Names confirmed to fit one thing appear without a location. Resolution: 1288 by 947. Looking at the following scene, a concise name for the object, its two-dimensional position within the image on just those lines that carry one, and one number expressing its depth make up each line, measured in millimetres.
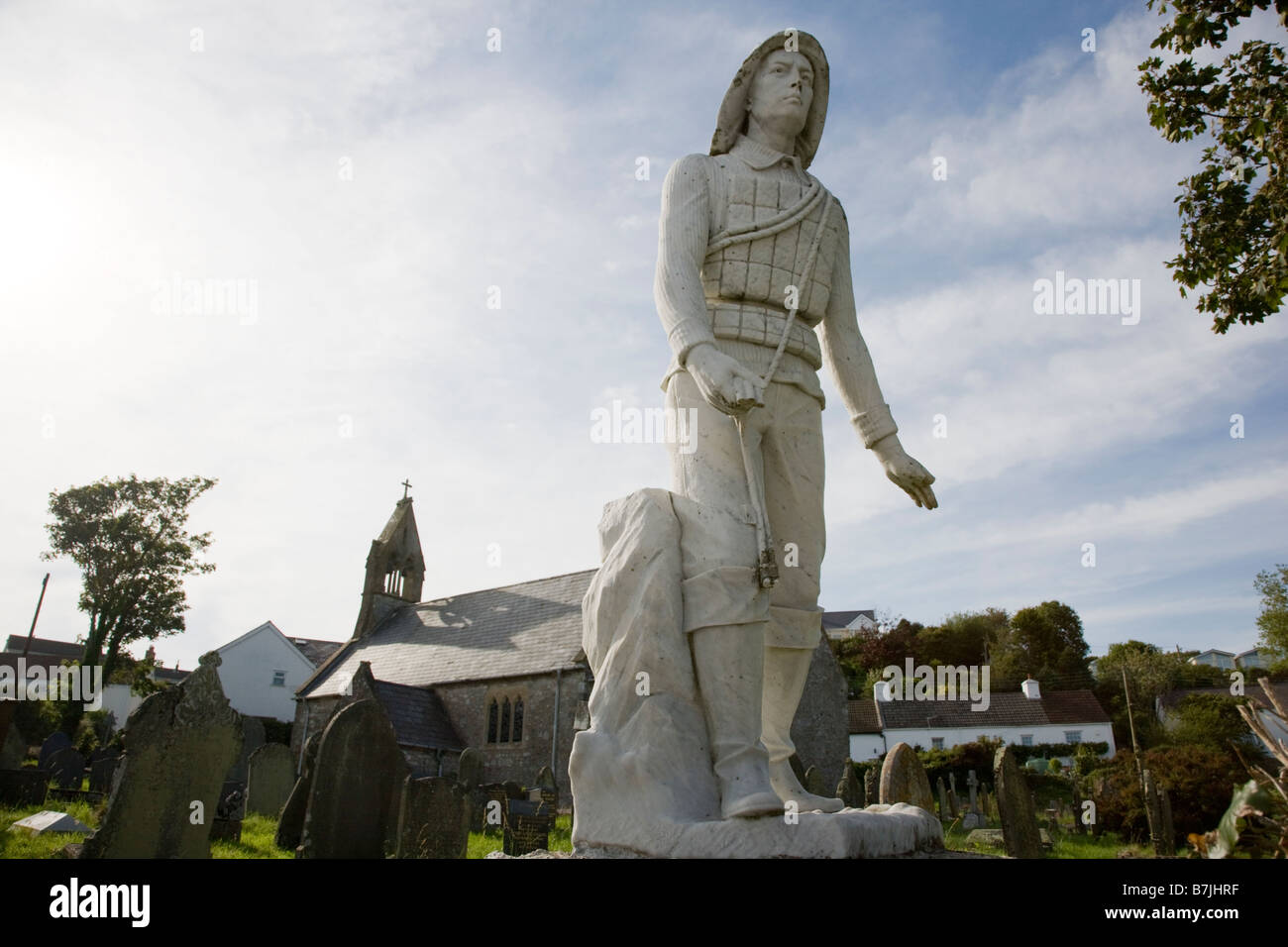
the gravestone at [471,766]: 16266
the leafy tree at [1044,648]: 52281
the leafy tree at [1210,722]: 26891
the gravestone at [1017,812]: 8297
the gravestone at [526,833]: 11162
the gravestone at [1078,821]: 17333
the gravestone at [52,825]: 9789
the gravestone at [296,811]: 10531
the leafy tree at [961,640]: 55906
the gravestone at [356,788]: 8562
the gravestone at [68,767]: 17750
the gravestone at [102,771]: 17345
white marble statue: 3113
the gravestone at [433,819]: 8695
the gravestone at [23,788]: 12930
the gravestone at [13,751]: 17375
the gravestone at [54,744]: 20909
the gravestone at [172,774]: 6848
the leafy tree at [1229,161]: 7305
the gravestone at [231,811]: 10945
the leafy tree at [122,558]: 37125
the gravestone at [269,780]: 15359
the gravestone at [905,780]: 9195
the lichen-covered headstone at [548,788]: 17781
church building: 29047
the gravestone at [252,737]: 30906
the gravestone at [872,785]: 12252
